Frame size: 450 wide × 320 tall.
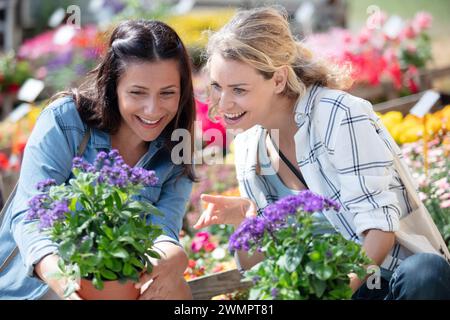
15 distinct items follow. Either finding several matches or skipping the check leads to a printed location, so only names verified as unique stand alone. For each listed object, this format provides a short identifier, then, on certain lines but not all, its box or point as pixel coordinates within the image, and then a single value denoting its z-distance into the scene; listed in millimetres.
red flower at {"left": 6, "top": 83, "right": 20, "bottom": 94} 7141
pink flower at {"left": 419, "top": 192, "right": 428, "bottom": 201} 2946
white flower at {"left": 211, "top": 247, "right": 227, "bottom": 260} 3202
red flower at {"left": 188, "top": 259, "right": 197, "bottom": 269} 3061
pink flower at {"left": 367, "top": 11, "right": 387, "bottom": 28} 5234
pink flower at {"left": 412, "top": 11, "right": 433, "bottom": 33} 5863
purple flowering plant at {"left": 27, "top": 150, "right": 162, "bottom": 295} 1732
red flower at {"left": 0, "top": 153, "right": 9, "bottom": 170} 4699
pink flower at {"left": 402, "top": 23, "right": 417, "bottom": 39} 5797
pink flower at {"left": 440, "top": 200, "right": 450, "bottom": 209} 2824
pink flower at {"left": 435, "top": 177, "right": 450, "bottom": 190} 2914
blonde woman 2111
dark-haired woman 2217
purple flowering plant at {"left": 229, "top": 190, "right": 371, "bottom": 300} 1666
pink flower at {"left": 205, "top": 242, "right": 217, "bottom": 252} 3223
